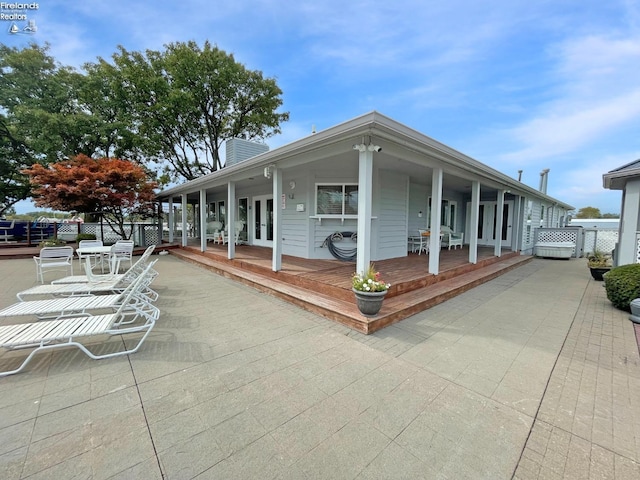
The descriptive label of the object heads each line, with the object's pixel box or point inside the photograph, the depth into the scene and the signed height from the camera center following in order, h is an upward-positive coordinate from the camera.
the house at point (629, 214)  5.35 +0.27
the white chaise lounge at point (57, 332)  2.45 -1.10
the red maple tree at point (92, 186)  9.58 +1.26
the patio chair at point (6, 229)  13.42 -0.55
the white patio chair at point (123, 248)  6.98 -0.73
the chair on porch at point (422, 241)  8.71 -0.56
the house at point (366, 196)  4.09 +0.84
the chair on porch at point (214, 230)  12.38 -0.42
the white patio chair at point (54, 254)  5.90 -0.79
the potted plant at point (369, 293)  3.57 -0.93
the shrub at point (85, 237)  11.28 -0.74
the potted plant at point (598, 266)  6.86 -1.04
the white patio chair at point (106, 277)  4.91 -1.11
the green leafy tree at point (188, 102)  14.70 +7.04
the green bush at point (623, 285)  4.45 -0.98
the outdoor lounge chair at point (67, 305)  3.17 -1.08
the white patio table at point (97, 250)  6.12 -0.72
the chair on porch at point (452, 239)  9.79 -0.55
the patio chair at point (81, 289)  4.26 -1.14
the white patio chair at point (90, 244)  7.26 -0.67
